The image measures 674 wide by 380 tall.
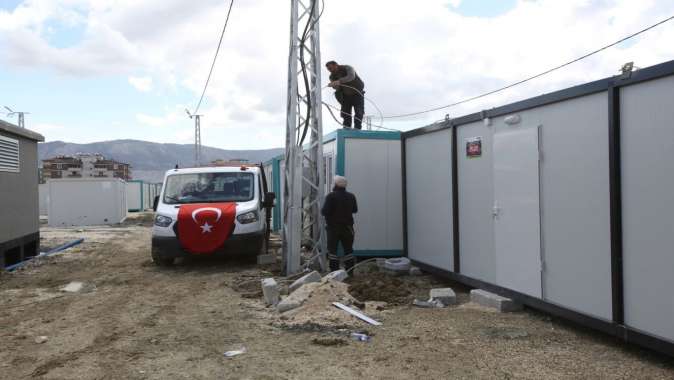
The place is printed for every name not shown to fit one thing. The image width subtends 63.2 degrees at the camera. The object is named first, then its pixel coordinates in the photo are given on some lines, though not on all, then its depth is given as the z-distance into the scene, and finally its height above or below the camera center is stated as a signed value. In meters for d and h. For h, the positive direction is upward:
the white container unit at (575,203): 4.84 -0.14
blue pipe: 11.21 -1.43
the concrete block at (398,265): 9.59 -1.28
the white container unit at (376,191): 10.77 +0.03
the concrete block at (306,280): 8.05 -1.28
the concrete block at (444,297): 7.36 -1.42
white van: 10.83 -0.14
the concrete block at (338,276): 8.22 -1.24
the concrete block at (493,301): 6.87 -1.42
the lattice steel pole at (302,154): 9.59 +0.71
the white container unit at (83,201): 24.61 -0.25
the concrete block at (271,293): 7.54 -1.37
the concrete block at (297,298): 7.02 -1.37
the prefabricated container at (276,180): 17.78 +0.46
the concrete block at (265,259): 11.33 -1.35
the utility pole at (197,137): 45.50 +4.92
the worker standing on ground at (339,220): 9.23 -0.46
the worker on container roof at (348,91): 11.30 +2.12
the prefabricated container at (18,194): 11.04 +0.06
